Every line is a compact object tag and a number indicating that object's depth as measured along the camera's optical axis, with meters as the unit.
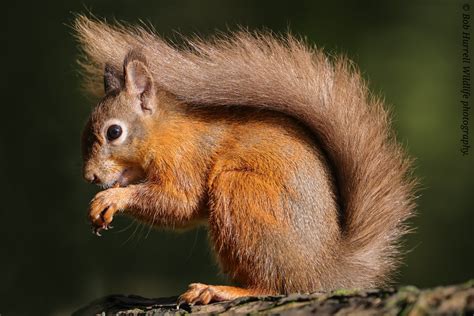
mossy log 3.33
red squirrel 3.45
